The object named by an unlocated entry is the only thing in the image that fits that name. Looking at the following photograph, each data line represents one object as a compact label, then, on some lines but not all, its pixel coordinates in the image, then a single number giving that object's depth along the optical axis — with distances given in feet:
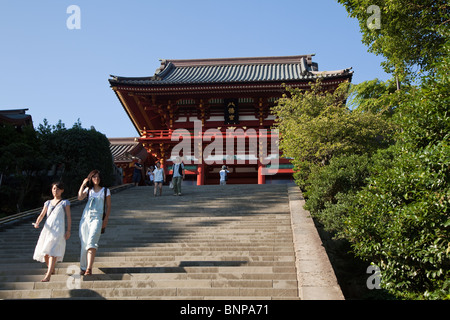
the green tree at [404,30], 27.91
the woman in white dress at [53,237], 19.31
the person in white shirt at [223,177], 58.99
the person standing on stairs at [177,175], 42.88
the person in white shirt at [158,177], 45.44
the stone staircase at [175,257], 18.33
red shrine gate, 64.49
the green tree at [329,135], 37.60
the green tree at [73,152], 49.88
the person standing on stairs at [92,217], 19.72
